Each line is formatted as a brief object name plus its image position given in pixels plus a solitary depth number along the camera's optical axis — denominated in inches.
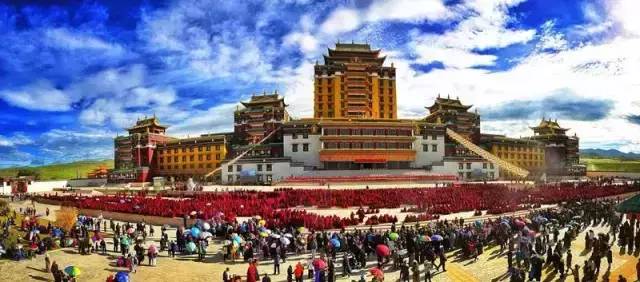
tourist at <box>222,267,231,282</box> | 678.0
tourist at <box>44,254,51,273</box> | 852.8
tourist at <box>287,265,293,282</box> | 707.3
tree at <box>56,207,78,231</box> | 1200.8
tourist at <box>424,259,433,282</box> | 700.7
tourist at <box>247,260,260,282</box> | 690.2
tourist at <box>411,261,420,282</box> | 690.2
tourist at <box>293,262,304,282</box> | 716.7
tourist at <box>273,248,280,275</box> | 789.9
